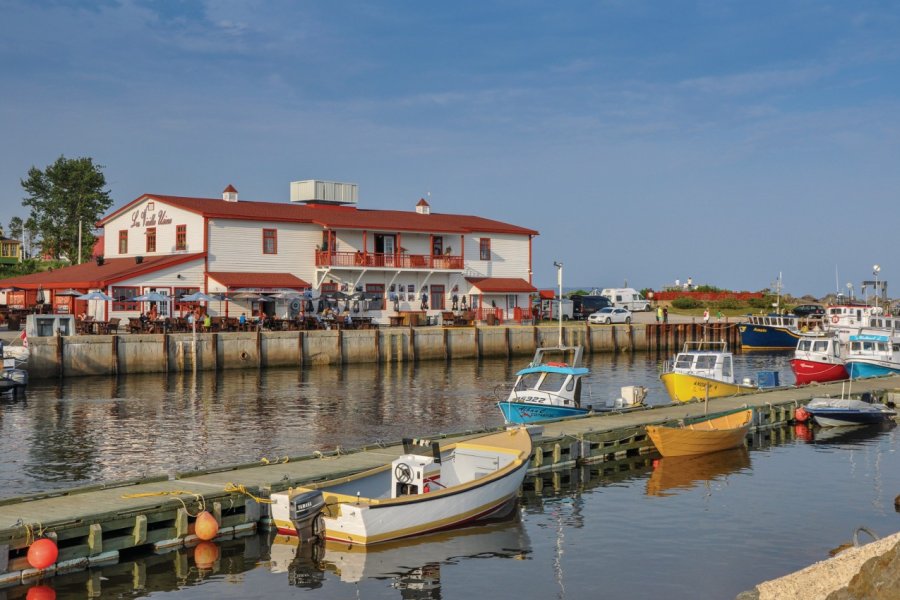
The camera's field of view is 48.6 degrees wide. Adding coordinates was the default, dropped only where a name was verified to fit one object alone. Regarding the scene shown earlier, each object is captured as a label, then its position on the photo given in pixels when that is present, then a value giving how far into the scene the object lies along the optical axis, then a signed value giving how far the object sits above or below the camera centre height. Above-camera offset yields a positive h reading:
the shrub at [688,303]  101.94 +0.97
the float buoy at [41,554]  17.16 -4.09
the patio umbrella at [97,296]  56.98 +1.19
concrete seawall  50.72 -1.86
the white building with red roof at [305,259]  62.31 +3.85
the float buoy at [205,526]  19.59 -4.15
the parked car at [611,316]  78.31 -0.23
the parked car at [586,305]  85.38 +0.73
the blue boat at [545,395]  32.28 -2.67
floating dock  17.95 -3.71
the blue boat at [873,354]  49.22 -2.16
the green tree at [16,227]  160.88 +14.64
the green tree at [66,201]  111.94 +13.17
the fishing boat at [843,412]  35.78 -3.62
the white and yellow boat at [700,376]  38.53 -2.51
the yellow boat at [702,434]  28.97 -3.62
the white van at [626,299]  95.62 +1.35
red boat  49.28 -2.46
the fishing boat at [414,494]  19.70 -3.76
